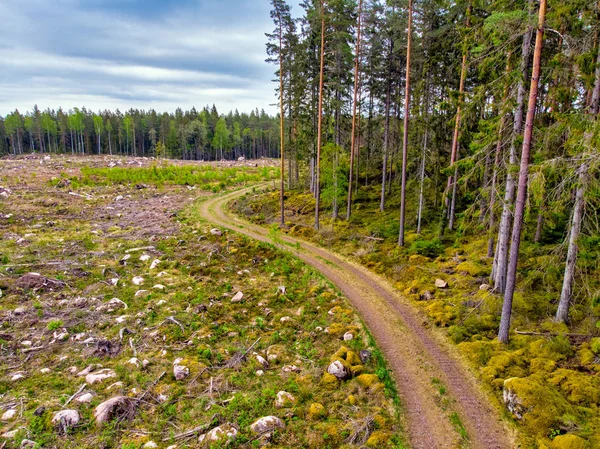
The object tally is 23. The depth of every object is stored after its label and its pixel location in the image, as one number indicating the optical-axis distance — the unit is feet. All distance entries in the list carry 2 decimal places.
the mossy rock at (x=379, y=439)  26.43
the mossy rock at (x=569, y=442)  24.22
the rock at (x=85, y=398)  30.37
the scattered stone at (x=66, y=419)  27.50
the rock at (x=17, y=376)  33.36
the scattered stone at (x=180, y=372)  34.88
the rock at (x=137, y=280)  57.98
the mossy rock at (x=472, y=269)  56.85
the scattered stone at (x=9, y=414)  28.14
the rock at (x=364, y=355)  37.45
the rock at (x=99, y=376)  33.50
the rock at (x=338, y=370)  34.57
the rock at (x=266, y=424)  27.53
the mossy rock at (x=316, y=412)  29.52
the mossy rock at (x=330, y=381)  33.45
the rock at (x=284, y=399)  30.81
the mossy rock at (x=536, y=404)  27.09
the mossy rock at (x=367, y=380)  33.32
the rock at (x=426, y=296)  52.43
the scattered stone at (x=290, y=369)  36.55
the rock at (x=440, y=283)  54.75
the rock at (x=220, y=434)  26.45
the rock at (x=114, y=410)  28.48
